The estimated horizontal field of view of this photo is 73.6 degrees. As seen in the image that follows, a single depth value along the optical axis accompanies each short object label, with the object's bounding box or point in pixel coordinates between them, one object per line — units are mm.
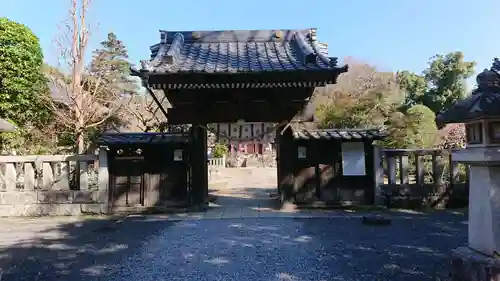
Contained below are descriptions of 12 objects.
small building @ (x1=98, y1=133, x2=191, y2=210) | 9070
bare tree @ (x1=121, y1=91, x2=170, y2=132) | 18062
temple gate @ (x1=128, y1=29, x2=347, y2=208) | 7418
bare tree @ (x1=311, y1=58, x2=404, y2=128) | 18344
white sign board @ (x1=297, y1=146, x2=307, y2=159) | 9227
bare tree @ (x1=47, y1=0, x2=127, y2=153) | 14453
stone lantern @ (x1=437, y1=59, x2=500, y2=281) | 3447
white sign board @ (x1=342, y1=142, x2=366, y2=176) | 9148
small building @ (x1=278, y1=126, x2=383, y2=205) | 9156
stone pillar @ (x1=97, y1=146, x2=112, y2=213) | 8883
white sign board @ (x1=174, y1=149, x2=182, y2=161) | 9086
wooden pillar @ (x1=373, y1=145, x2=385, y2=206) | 9016
